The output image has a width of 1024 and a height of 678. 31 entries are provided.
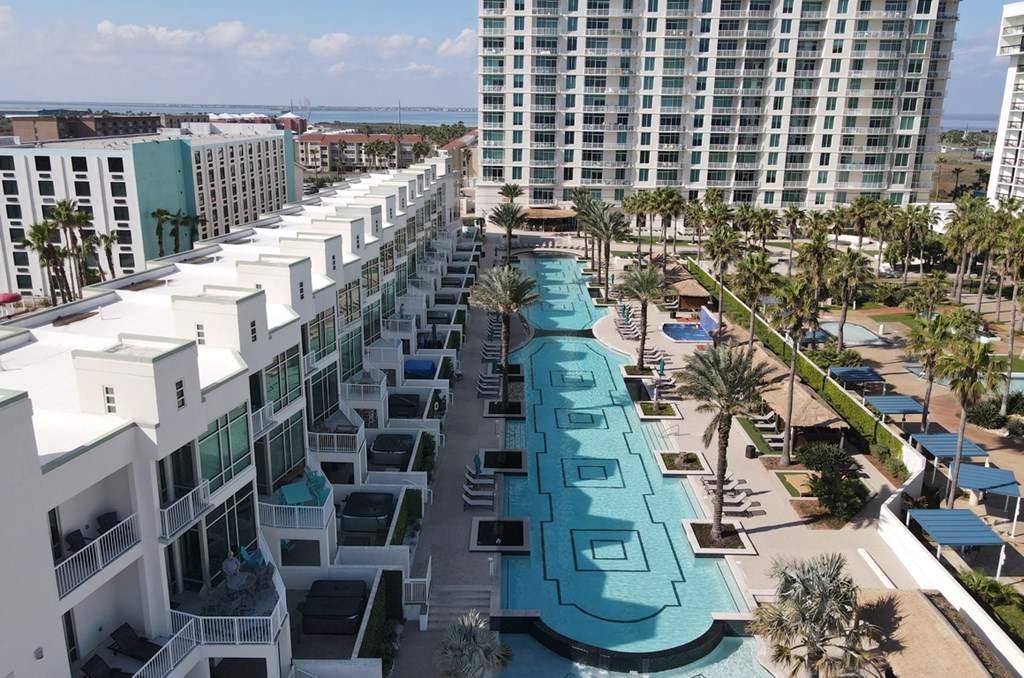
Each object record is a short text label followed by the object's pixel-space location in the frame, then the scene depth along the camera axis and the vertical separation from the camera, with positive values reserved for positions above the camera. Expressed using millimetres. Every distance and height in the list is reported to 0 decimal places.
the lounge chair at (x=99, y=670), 15773 -10854
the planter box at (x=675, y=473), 32375 -13746
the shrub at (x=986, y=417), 35728 -12569
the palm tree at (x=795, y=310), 32875 -7146
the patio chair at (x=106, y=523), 16375 -8166
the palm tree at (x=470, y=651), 18484 -12262
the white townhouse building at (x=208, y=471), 15047 -8291
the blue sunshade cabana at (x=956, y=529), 24891 -12592
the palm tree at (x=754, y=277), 38656 -6807
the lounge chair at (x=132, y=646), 16438 -10841
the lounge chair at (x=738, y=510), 29359 -13908
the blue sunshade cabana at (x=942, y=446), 30625 -12062
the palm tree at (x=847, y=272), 42438 -7061
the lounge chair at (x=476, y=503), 29359 -13711
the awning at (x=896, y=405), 34812 -11871
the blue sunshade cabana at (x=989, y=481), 28266 -12378
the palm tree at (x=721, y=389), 26141 -8378
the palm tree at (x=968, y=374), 26906 -8089
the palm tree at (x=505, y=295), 37406 -7504
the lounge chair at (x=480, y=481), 30344 -13329
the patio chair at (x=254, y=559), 19578 -10679
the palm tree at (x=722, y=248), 46781 -6457
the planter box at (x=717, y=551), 26672 -14040
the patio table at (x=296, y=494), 22688 -10445
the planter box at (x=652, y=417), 38156 -13530
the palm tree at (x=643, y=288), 42656 -8114
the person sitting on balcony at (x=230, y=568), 18984 -10525
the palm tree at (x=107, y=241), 53906 -7367
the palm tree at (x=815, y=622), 18641 -11629
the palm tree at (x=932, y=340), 29922 -7634
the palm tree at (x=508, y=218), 65938 -6666
